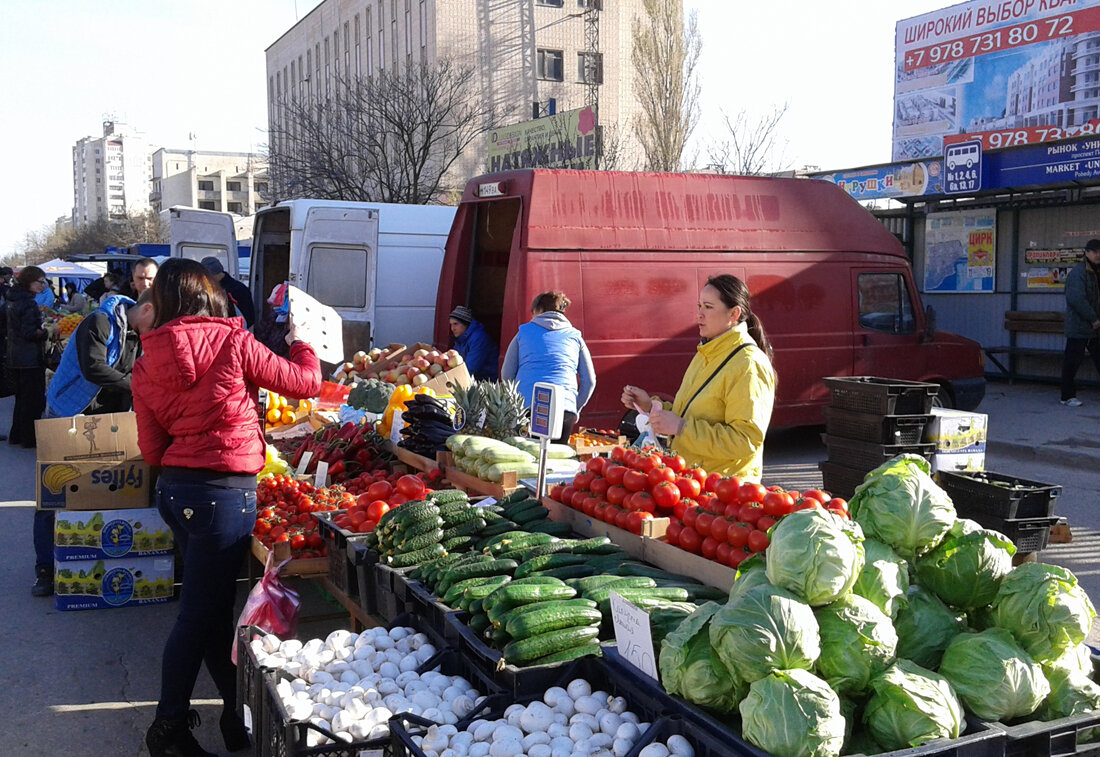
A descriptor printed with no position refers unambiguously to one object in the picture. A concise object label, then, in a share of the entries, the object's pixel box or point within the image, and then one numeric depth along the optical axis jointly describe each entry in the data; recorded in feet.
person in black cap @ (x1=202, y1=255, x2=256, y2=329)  33.78
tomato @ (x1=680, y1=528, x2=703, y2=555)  12.57
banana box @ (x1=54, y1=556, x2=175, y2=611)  20.80
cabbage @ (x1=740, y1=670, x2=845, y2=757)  6.94
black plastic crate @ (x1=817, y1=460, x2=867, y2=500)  26.89
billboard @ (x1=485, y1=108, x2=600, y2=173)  96.99
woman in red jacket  13.15
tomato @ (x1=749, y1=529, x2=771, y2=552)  11.37
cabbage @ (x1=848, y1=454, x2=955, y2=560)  8.99
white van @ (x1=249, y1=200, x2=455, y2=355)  39.37
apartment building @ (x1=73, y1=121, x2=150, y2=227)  550.77
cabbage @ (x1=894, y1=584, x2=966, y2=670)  8.43
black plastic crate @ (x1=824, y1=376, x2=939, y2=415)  25.80
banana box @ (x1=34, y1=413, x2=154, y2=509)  20.76
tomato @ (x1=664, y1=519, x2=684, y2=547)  12.91
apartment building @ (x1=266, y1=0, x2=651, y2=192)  133.69
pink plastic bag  14.14
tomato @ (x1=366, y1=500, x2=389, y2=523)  16.28
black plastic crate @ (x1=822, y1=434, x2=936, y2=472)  25.70
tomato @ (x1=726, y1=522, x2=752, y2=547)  11.67
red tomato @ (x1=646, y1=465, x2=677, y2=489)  13.89
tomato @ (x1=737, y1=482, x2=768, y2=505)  12.28
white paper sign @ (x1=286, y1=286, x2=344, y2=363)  14.74
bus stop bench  51.03
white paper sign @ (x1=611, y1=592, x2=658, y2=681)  8.70
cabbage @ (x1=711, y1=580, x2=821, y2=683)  7.39
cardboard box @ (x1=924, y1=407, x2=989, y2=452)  26.45
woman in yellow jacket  15.07
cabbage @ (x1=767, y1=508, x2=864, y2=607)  7.75
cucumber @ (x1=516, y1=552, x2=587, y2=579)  11.93
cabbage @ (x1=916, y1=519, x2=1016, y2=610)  8.86
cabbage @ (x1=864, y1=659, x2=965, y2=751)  7.26
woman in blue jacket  24.63
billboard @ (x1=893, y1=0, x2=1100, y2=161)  64.64
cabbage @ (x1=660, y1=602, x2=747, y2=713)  7.80
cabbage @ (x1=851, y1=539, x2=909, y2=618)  8.25
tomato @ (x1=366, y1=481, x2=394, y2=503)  17.46
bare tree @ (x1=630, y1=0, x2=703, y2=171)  93.15
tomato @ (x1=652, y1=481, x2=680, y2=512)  13.61
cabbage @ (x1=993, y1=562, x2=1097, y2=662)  8.21
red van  31.37
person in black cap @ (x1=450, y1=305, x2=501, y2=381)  34.12
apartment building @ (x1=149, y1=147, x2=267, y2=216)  370.73
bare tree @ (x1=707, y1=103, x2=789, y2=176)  91.97
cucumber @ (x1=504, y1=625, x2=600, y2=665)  9.53
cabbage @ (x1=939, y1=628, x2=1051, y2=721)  7.73
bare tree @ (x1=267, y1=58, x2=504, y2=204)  95.20
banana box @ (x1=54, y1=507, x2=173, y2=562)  20.66
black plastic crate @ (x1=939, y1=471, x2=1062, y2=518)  21.31
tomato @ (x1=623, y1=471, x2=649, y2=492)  13.93
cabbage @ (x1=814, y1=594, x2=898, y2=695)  7.64
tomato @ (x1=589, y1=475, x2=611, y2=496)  14.75
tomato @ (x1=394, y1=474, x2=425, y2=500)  17.61
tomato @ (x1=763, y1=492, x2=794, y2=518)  11.91
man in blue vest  22.07
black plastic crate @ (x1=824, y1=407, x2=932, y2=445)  25.73
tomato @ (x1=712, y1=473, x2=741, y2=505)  12.61
